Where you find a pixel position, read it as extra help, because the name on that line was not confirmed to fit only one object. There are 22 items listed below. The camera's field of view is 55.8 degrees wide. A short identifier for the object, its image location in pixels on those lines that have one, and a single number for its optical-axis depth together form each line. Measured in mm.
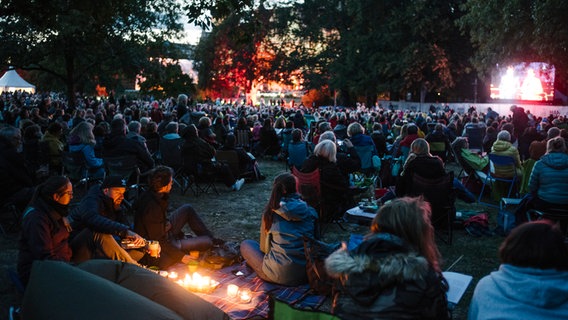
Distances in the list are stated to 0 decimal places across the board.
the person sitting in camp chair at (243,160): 11336
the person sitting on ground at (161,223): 5707
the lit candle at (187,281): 5217
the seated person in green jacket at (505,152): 9266
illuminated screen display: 30888
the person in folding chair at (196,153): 10133
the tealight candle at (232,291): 5100
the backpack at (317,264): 4961
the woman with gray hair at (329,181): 7859
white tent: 45847
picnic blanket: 4836
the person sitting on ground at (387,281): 2789
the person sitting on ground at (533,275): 2594
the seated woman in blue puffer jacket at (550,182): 6844
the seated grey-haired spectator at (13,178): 7340
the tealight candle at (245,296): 5023
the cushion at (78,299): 2838
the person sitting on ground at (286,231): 5094
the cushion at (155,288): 3275
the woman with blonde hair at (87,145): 9141
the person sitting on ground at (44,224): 4410
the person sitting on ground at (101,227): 5055
